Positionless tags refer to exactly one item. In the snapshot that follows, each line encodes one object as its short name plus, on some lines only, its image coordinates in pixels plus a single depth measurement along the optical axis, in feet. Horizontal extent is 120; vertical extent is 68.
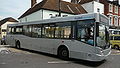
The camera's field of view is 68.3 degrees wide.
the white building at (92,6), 70.76
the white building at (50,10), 58.26
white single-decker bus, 16.53
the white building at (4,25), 108.41
